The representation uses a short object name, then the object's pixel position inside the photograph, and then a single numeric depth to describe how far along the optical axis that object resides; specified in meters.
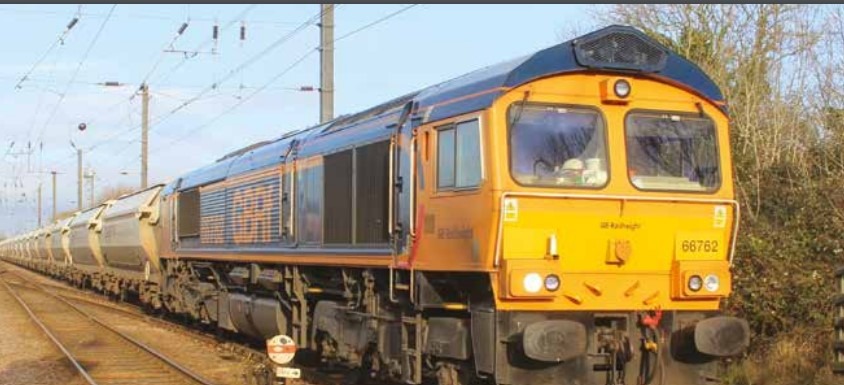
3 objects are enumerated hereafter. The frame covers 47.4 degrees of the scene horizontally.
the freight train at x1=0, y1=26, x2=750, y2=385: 8.27
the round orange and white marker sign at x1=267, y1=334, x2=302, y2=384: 10.02
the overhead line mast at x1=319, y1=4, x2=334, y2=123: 18.75
